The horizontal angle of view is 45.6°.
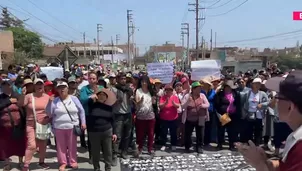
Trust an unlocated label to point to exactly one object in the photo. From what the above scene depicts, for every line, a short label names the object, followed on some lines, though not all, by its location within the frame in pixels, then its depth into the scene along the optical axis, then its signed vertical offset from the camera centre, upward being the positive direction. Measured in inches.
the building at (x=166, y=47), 4212.6 +130.9
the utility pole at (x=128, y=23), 2535.4 +259.6
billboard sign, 1136.1 +6.4
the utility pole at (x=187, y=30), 2653.1 +206.4
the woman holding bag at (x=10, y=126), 251.1 -46.7
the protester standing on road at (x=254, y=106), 318.0 -43.3
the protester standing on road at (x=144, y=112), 294.7 -44.5
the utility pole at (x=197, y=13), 1689.6 +210.5
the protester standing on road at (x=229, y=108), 321.7 -45.6
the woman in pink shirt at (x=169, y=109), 315.6 -45.0
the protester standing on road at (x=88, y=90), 269.6 -23.4
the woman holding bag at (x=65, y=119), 248.2 -41.7
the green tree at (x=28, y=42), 2519.3 +122.5
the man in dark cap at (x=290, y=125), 58.5 -12.5
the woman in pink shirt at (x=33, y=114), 252.1 -38.8
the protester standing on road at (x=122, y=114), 279.7 -43.4
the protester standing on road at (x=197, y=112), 308.0 -46.5
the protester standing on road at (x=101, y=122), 240.4 -42.6
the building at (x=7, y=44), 1544.9 +73.1
